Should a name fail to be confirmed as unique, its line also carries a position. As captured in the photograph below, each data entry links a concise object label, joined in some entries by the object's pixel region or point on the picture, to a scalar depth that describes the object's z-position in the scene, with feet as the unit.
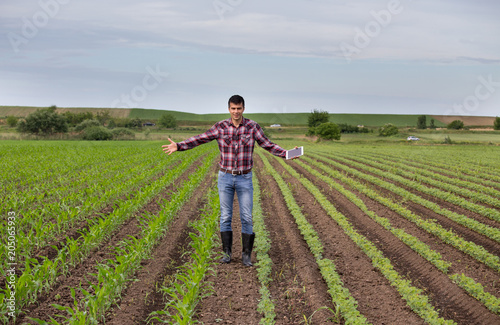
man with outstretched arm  18.57
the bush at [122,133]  213.25
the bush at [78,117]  319.47
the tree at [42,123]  210.38
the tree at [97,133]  206.57
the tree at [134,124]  297.12
